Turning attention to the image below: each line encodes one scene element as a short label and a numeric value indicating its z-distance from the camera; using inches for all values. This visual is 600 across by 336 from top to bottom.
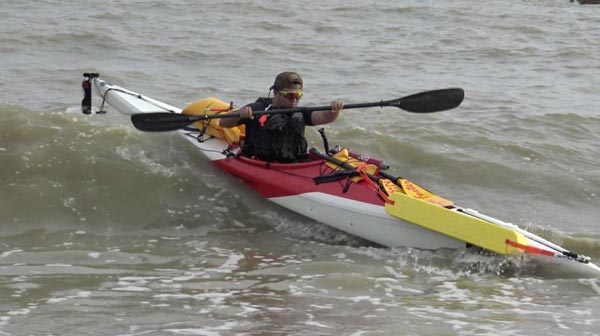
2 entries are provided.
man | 552.1
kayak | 484.1
